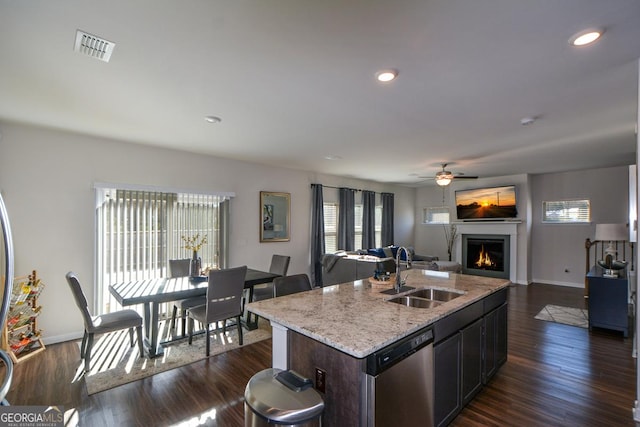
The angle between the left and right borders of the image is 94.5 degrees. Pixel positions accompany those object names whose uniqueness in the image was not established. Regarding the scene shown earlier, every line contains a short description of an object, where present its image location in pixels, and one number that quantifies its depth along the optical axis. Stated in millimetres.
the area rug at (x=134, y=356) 2898
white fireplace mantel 7273
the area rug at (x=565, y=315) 4453
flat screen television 7221
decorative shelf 3264
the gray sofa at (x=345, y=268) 5649
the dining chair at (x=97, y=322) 2893
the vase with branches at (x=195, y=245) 4008
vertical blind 4078
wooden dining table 3176
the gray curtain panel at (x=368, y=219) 8000
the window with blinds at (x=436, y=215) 9219
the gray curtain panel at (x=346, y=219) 7438
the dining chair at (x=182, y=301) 3895
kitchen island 1592
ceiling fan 5262
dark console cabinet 3947
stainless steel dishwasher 1547
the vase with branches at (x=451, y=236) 8562
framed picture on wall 5906
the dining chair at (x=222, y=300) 3379
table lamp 4255
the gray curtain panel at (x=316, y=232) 6789
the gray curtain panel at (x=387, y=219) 8586
